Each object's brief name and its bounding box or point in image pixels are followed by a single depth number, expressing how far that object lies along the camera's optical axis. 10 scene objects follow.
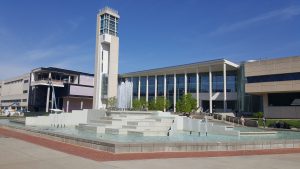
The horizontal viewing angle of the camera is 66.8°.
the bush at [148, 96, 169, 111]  53.17
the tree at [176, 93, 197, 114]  46.50
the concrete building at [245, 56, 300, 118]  40.08
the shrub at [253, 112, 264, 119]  40.54
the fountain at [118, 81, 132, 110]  46.06
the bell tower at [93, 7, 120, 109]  63.84
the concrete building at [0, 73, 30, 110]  83.37
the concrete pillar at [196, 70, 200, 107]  55.80
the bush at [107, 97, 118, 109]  55.66
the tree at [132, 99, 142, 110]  55.42
